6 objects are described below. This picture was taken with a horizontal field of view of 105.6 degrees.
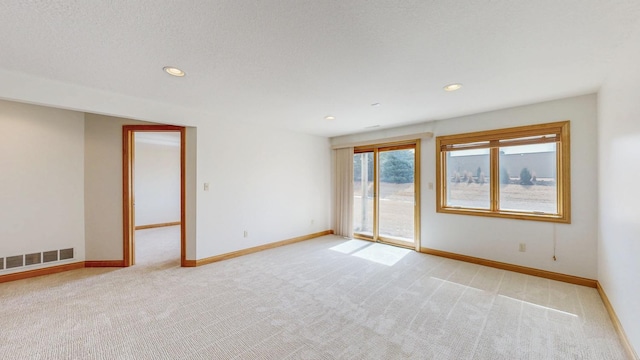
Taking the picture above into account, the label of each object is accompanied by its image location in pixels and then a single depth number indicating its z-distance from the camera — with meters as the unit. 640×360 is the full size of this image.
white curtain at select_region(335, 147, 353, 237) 5.29
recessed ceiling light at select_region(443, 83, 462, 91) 2.55
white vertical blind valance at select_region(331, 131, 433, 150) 4.11
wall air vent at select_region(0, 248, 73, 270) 3.00
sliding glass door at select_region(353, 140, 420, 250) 4.45
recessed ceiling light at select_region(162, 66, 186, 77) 2.19
